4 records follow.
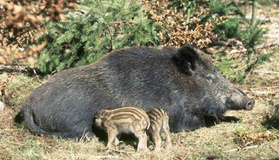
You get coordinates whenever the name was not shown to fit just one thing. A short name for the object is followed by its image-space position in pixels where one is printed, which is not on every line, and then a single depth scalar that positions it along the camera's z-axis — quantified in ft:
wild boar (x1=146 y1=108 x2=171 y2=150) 39.66
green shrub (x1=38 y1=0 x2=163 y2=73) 54.60
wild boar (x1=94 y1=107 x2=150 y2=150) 38.55
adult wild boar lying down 42.39
